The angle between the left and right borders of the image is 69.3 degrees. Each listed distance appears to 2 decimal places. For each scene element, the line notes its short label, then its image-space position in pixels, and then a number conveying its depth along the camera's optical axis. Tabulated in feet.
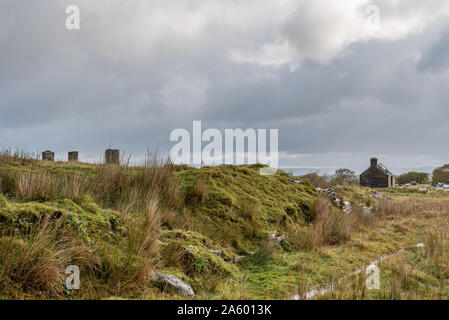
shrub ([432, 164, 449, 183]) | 140.26
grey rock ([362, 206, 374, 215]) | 37.56
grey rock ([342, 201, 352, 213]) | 35.12
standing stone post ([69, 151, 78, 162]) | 56.83
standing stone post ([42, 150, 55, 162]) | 57.06
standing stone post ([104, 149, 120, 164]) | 40.06
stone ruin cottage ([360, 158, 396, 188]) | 118.99
